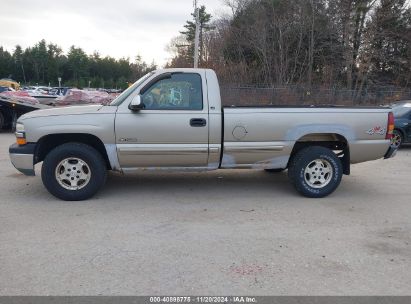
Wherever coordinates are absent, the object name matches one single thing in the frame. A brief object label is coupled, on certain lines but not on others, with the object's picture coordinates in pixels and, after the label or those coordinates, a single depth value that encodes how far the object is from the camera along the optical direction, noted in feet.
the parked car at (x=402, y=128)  36.65
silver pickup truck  18.39
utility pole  91.77
